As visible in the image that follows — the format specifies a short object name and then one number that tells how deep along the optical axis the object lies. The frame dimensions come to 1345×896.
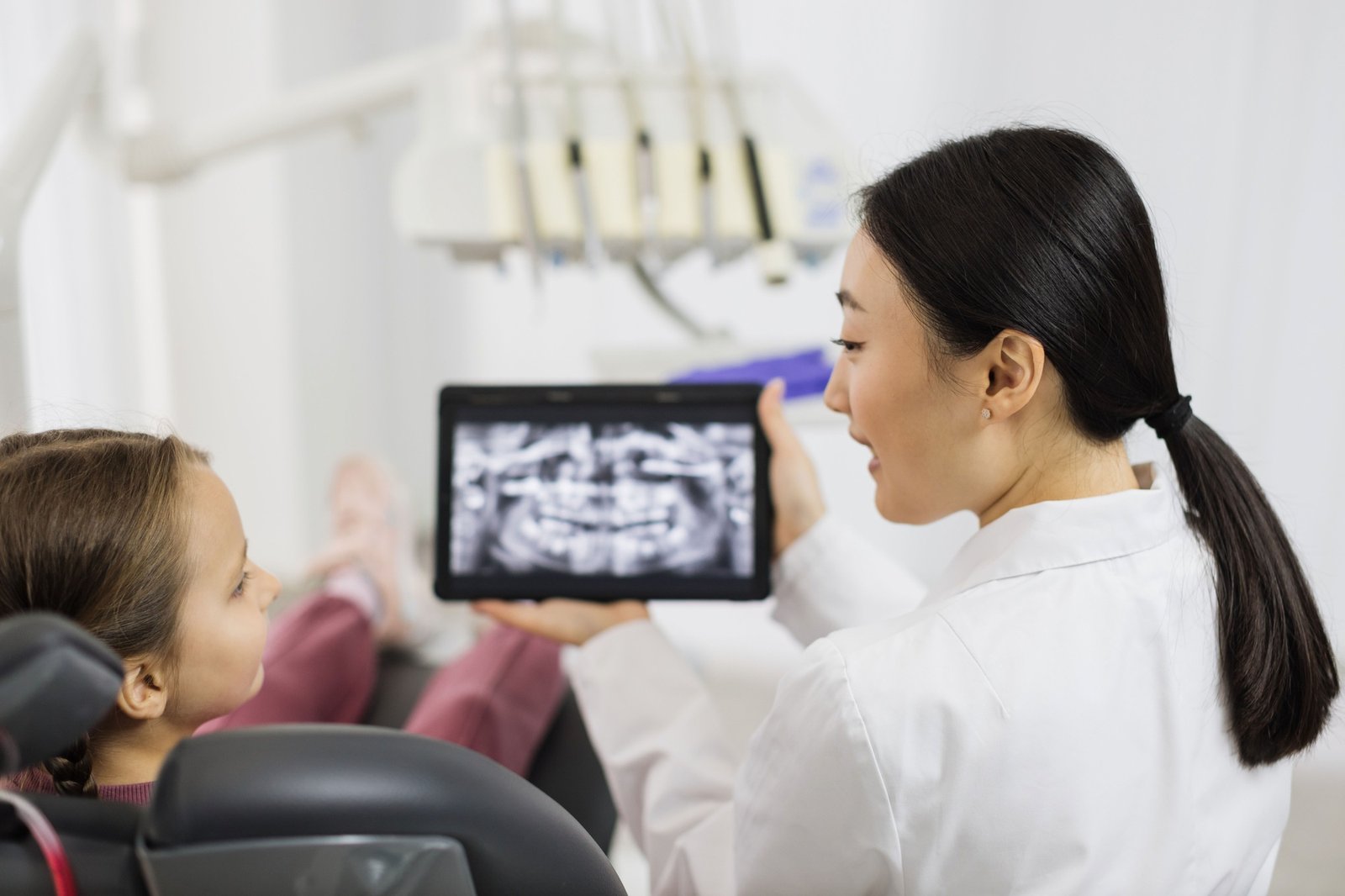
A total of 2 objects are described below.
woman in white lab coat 0.71
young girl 0.71
